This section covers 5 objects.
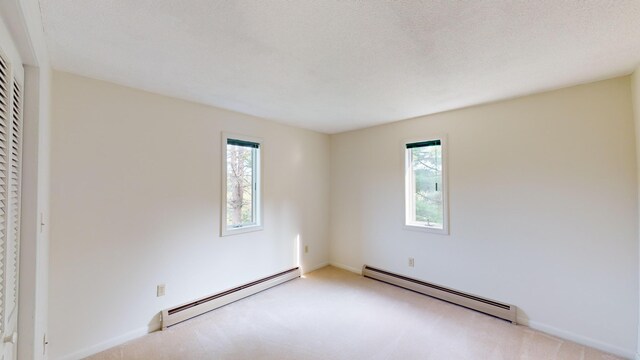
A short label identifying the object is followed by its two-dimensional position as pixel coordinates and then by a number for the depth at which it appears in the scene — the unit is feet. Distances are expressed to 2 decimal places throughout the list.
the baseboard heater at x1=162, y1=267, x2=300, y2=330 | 8.23
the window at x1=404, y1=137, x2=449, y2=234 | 10.47
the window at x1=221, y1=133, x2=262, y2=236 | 10.07
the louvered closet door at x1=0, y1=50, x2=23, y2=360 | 3.63
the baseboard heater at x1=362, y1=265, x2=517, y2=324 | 8.61
